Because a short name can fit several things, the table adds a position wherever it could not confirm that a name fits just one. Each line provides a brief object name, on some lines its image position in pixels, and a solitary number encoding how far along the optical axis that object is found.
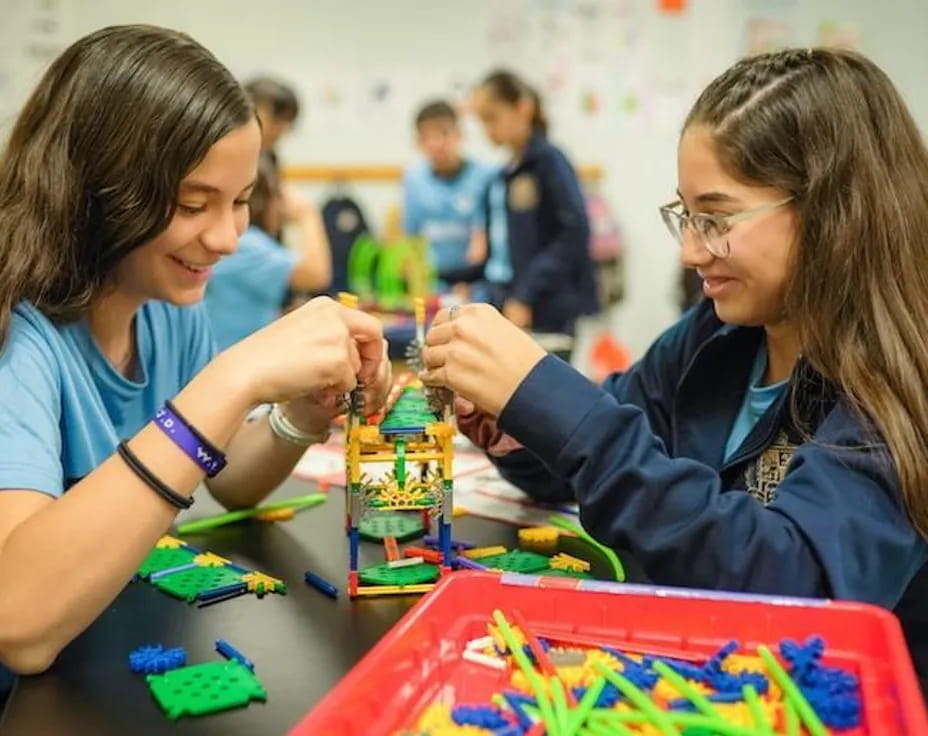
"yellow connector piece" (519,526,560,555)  1.00
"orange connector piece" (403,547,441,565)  0.94
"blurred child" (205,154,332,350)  2.43
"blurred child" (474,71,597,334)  3.41
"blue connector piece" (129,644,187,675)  0.73
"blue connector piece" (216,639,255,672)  0.74
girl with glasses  0.79
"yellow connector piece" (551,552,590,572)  0.93
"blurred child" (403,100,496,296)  4.34
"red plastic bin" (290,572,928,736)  0.61
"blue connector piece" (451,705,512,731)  0.60
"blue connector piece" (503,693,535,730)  0.60
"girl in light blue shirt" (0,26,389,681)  0.78
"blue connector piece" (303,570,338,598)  0.88
